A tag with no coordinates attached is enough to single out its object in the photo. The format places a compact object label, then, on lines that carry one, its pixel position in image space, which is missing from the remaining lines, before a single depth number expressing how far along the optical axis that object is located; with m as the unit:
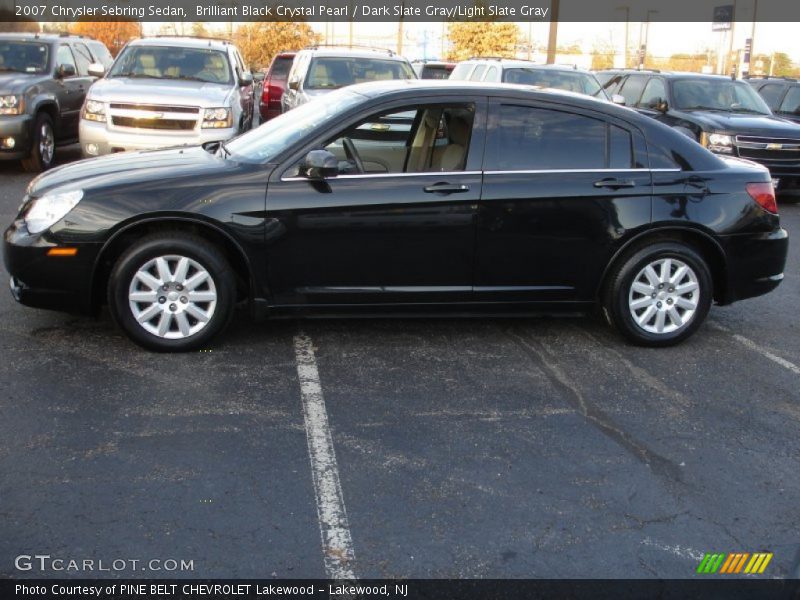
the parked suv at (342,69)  13.56
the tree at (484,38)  50.53
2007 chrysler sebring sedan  5.48
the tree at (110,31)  46.66
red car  19.22
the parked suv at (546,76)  13.15
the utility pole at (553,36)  22.89
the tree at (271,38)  56.22
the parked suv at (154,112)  10.95
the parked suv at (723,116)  12.62
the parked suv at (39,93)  12.05
